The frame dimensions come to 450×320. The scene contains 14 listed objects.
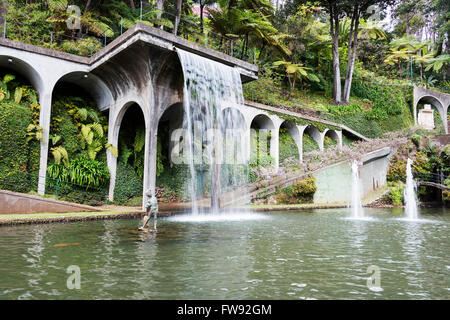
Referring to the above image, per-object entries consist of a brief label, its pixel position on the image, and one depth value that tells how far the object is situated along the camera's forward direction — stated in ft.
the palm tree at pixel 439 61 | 118.01
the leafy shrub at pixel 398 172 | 69.72
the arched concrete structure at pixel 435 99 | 109.91
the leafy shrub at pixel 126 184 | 52.54
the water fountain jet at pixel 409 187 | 61.64
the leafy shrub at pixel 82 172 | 46.34
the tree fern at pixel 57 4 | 52.37
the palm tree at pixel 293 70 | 88.79
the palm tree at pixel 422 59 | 122.11
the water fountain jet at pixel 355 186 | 59.13
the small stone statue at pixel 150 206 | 26.71
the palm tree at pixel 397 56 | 126.59
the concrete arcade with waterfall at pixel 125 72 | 41.14
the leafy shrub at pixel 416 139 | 73.72
